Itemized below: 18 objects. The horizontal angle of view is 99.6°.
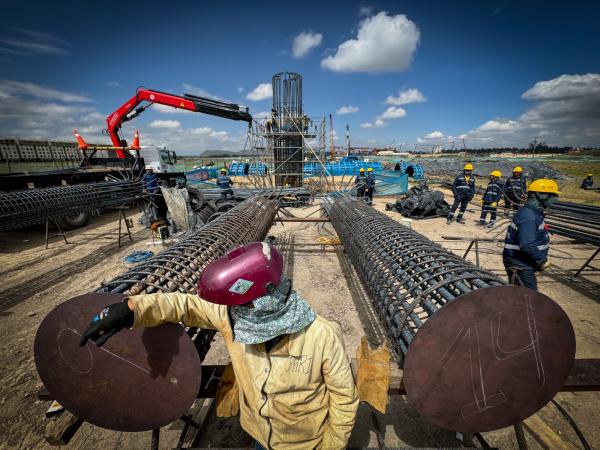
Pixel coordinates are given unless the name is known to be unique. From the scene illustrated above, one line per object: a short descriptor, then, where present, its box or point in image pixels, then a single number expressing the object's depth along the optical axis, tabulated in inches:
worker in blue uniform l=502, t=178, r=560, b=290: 129.7
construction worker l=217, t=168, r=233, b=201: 385.4
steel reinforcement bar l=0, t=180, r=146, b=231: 229.8
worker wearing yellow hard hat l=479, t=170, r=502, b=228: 370.9
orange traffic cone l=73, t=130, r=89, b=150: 405.4
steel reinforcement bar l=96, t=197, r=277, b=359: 73.0
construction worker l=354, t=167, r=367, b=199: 495.2
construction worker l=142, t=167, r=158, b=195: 342.3
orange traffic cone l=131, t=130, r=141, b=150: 439.1
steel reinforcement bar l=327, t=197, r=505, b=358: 70.3
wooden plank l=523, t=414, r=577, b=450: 94.9
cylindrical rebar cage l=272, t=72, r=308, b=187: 517.3
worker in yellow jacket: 45.2
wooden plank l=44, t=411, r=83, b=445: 58.1
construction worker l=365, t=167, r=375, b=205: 481.7
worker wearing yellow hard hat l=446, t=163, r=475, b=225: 395.1
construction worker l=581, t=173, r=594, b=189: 680.2
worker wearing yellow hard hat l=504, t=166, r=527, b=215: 398.0
